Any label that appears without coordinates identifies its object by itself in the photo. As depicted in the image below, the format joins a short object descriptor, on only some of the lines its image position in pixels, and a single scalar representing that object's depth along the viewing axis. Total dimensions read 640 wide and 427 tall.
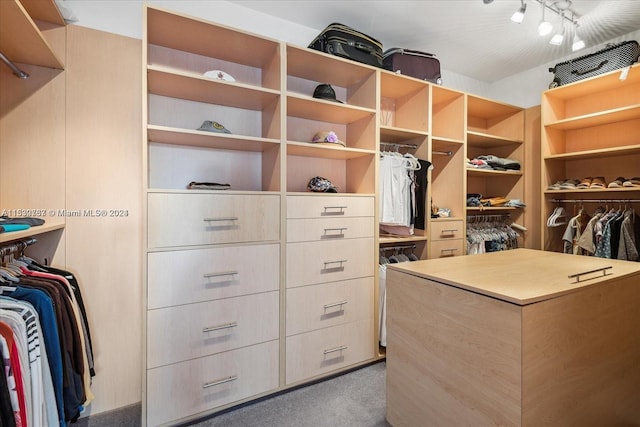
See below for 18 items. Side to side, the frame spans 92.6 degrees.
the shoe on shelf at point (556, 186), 2.79
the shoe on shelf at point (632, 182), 2.35
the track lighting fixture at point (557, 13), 2.00
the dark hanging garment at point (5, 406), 0.87
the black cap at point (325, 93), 2.14
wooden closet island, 1.03
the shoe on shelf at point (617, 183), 2.43
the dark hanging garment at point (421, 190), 2.54
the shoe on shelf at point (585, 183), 2.63
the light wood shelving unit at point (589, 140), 2.51
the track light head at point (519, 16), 1.95
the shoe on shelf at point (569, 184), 2.71
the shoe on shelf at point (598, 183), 2.54
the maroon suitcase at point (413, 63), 2.47
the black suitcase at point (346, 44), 2.13
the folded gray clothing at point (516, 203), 3.13
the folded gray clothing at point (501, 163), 3.05
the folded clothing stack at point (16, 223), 1.09
